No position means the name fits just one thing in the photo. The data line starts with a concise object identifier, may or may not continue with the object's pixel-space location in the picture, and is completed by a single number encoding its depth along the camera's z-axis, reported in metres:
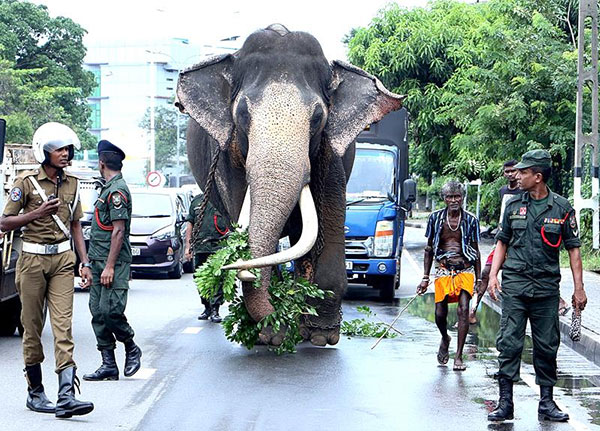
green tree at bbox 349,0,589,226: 27.19
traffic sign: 43.47
